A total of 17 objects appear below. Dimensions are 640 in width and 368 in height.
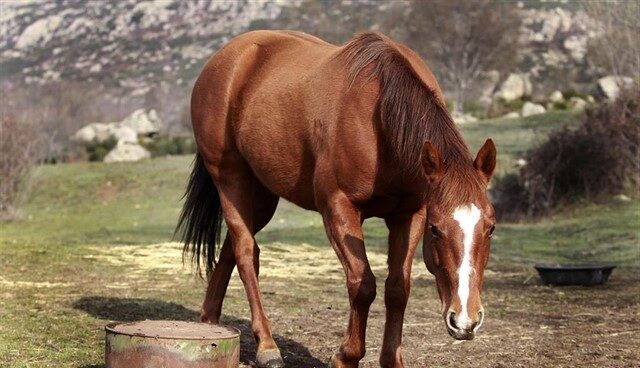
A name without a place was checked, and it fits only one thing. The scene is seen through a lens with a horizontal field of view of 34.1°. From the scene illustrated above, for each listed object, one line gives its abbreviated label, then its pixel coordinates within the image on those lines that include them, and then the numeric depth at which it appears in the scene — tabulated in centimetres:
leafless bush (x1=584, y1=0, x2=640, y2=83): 1927
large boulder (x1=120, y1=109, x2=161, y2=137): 4219
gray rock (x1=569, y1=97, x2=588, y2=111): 4072
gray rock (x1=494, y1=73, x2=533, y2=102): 5106
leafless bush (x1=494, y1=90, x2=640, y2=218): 2067
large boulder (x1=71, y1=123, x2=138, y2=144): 3803
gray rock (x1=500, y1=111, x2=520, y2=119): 4072
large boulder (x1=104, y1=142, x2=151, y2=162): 3334
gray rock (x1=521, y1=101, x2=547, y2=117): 4244
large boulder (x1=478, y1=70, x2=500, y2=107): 6812
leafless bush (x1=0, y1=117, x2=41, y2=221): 2152
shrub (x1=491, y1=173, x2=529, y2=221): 2106
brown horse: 488
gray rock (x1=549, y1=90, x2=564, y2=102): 4517
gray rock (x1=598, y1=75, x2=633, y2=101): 3048
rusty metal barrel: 488
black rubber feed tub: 1073
